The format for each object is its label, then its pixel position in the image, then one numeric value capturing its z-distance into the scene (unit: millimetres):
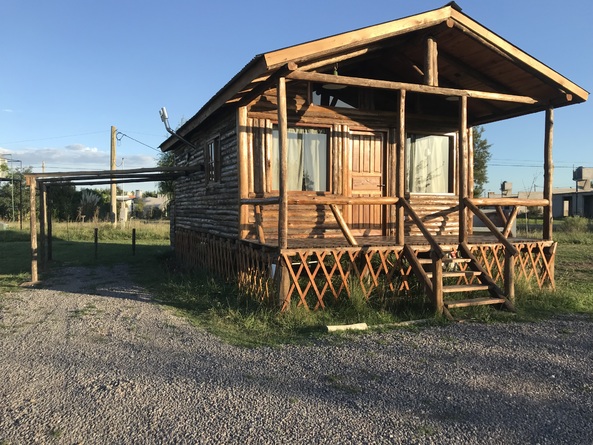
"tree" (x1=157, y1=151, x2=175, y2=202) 30836
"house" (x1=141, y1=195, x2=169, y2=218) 50194
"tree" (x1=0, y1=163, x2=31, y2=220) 39125
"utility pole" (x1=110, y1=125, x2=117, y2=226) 25777
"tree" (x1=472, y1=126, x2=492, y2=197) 35750
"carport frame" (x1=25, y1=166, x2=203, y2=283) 9875
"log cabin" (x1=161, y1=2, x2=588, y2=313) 6941
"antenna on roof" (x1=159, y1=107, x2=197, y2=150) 11870
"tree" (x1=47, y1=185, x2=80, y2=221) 34500
